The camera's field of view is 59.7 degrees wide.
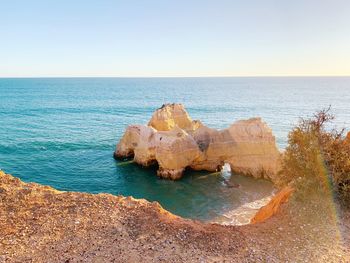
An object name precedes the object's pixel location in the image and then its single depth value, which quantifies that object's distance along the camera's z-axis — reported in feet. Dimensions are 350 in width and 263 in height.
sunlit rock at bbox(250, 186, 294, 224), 48.33
